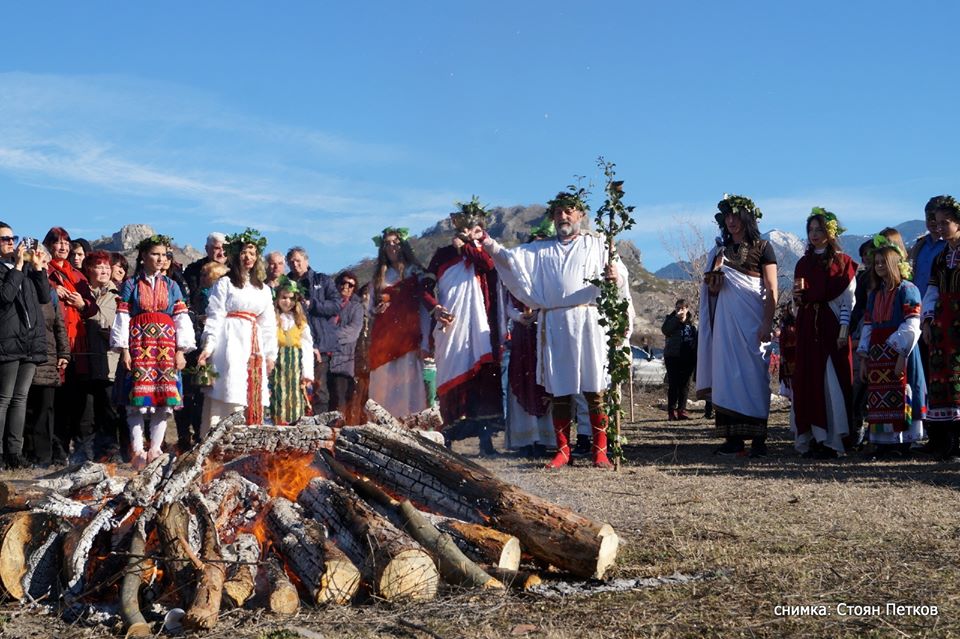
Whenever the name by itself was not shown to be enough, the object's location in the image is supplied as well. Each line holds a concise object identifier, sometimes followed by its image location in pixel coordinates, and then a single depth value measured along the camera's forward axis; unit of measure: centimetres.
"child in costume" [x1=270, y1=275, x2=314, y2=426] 962
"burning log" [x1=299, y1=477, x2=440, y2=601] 396
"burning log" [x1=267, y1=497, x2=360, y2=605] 393
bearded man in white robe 841
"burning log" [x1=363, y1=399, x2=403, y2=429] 550
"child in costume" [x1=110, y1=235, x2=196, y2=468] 827
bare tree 2653
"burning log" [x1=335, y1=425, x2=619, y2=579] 426
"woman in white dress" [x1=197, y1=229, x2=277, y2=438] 834
